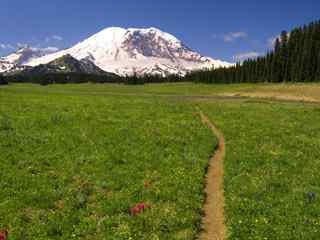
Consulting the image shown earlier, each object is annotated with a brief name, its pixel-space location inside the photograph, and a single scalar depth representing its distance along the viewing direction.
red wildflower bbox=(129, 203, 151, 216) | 13.22
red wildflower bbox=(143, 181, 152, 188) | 16.00
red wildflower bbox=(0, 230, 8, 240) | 11.02
